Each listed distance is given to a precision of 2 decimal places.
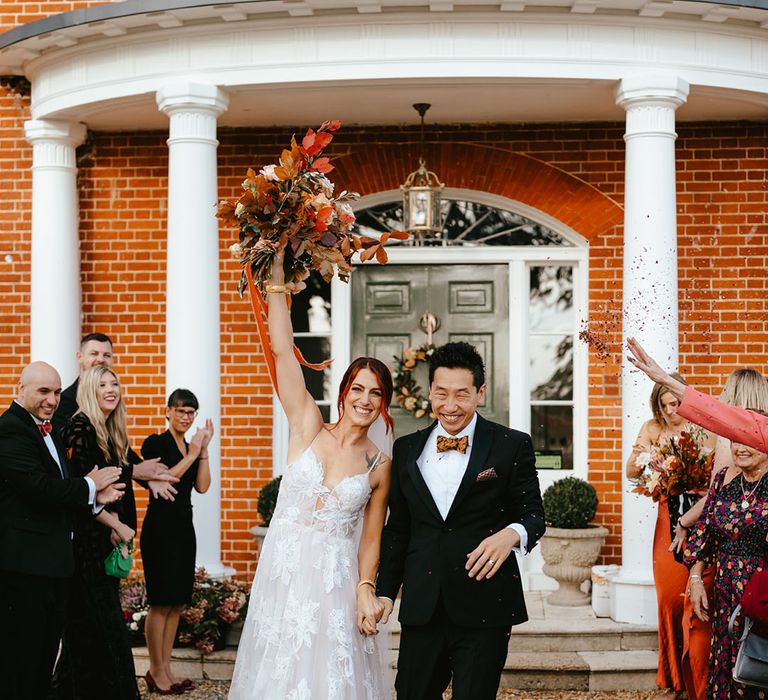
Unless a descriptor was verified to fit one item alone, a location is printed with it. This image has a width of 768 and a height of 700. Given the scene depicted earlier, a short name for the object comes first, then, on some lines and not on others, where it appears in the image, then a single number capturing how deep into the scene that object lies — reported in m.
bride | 4.88
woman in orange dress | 6.79
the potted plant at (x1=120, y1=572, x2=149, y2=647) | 7.83
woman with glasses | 7.04
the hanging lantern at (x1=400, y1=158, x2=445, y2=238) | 9.15
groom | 4.61
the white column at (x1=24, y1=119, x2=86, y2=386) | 9.30
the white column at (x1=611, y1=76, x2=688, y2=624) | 7.85
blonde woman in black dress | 6.01
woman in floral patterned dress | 5.20
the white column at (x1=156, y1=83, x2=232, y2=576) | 8.09
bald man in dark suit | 5.46
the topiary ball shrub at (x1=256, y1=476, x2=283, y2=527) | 9.12
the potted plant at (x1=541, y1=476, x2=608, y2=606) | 8.76
